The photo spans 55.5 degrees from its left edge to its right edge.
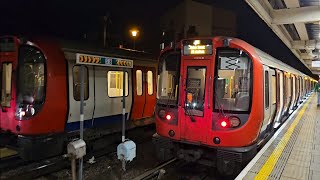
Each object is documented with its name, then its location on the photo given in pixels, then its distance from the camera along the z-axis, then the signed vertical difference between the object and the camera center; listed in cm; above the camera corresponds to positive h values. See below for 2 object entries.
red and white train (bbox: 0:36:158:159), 676 -26
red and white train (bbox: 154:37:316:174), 570 -35
